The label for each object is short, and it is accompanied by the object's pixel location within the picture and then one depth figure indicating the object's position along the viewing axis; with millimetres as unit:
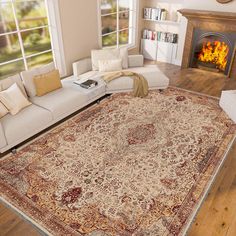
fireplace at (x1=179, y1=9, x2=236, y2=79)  5535
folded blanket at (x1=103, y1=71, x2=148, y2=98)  4902
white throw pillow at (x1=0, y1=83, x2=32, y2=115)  3562
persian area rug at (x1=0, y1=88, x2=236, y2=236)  2543
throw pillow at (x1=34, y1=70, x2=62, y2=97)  4094
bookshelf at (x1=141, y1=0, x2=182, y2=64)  6516
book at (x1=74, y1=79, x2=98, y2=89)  4555
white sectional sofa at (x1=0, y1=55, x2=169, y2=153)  3441
